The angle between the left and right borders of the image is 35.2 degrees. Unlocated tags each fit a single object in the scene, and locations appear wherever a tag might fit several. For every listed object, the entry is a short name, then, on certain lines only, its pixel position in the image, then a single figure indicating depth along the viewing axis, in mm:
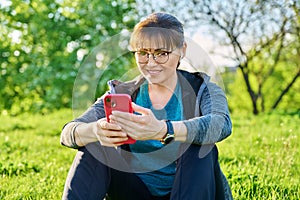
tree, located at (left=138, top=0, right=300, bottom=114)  10766
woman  2094
